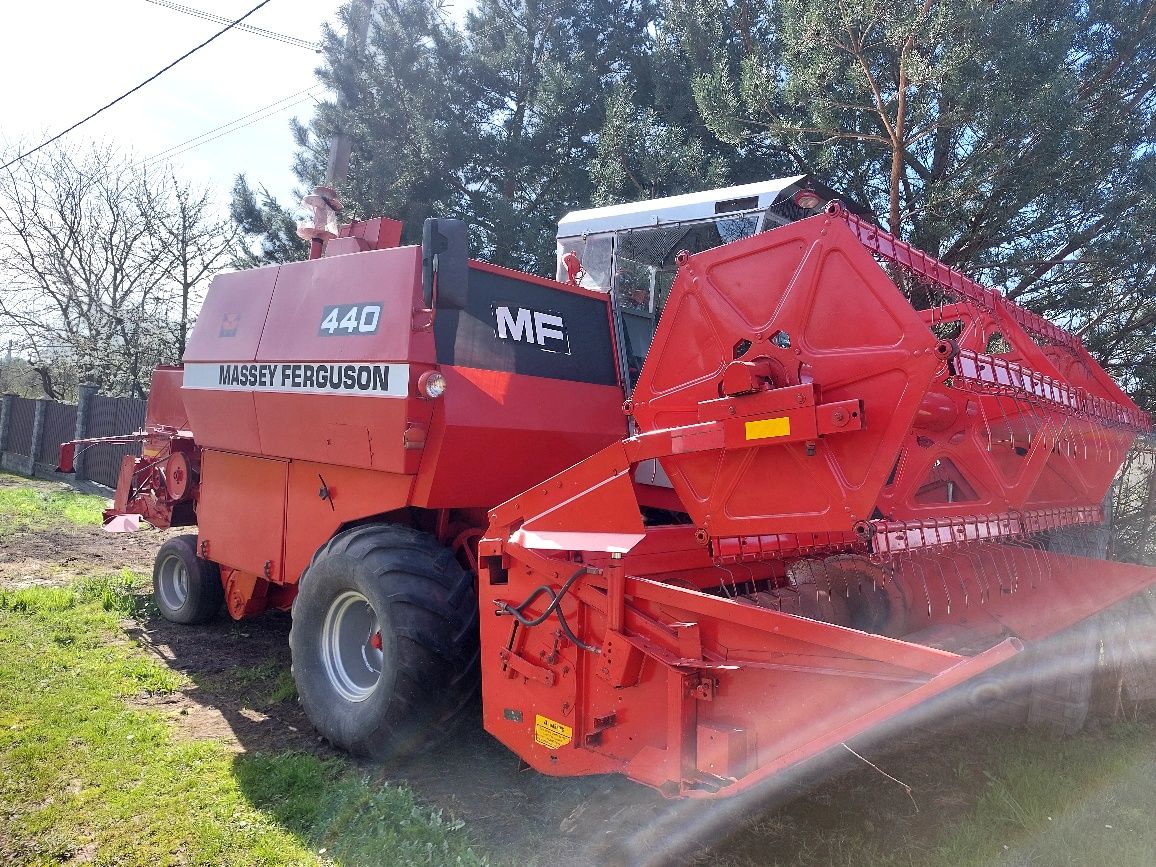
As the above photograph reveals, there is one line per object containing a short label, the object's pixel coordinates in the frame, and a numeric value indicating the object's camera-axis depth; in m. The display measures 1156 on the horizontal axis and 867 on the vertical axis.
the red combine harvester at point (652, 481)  2.49
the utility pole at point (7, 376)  25.95
